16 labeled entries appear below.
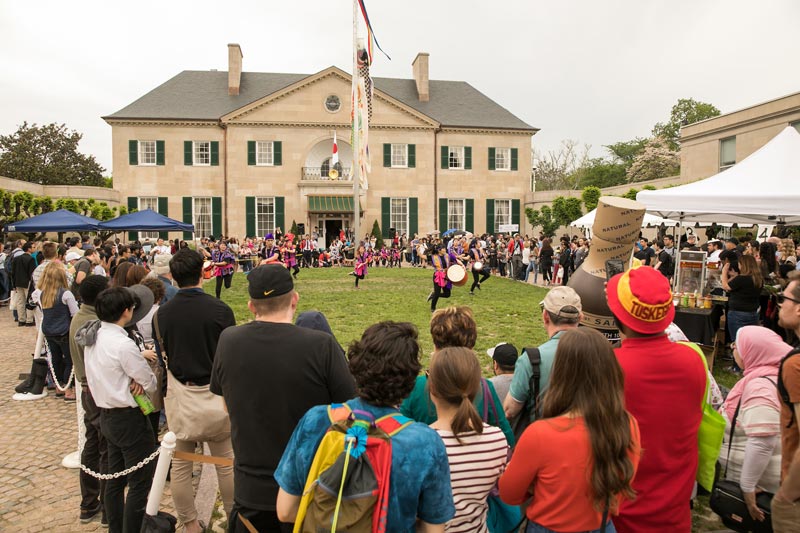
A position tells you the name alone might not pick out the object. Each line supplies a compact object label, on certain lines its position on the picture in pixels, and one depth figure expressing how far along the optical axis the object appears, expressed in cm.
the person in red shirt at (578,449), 212
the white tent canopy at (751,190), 781
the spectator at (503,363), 340
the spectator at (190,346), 363
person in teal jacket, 273
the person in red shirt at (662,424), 259
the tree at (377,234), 3250
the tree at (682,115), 5678
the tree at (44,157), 5006
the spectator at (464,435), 225
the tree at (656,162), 5388
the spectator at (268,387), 263
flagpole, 2269
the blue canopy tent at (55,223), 1490
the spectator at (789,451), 257
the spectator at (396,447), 190
